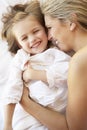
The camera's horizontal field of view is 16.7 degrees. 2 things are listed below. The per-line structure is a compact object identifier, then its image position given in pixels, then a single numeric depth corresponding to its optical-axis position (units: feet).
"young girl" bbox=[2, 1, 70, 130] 3.73
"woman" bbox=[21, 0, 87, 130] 3.26
